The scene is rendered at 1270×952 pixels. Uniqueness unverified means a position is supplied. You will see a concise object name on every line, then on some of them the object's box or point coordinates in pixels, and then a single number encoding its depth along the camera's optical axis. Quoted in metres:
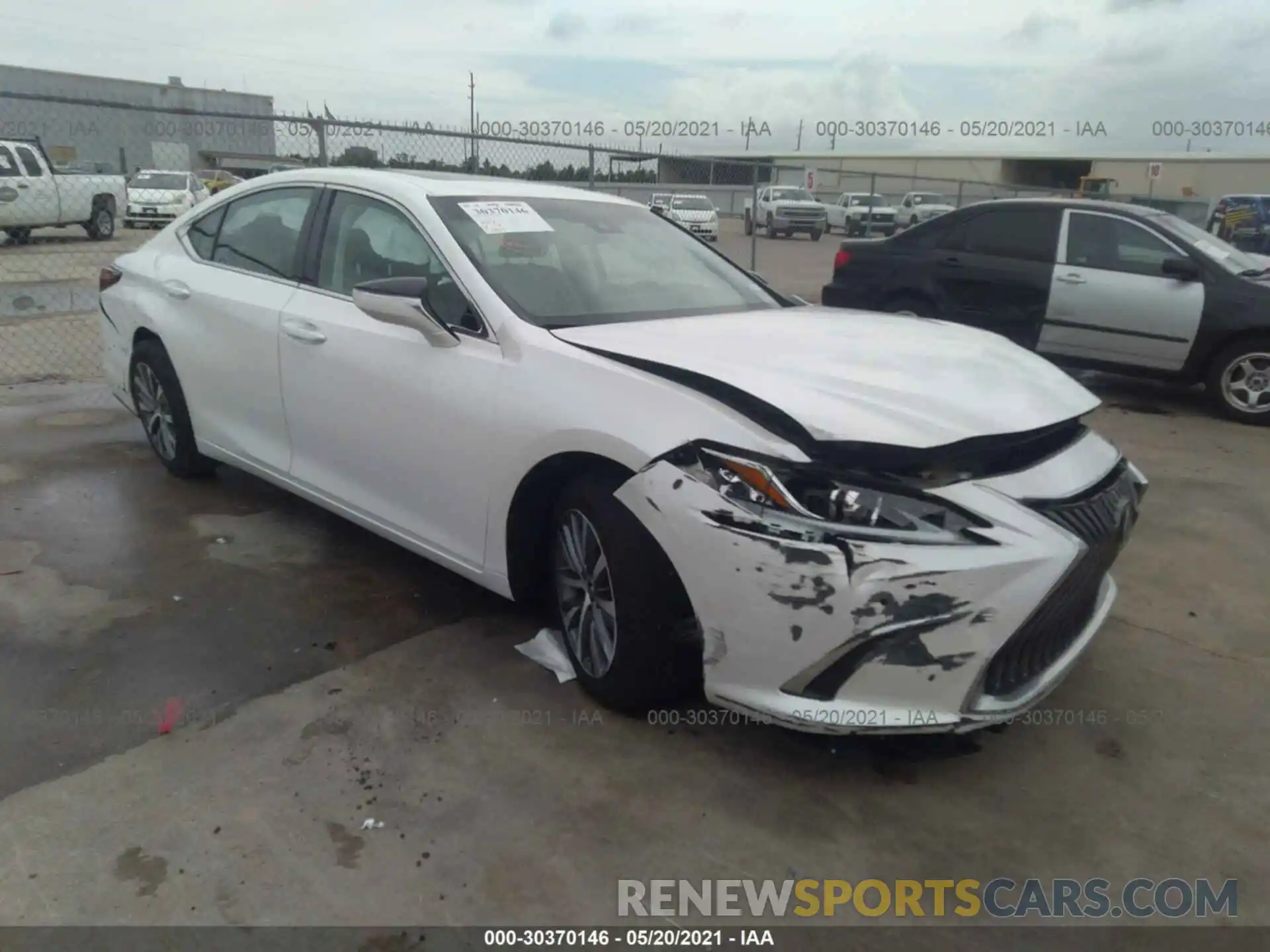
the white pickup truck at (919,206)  31.86
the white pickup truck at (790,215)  28.53
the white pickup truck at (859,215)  30.25
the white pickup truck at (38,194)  16.67
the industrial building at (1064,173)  37.81
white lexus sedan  2.41
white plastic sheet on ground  3.17
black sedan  7.02
